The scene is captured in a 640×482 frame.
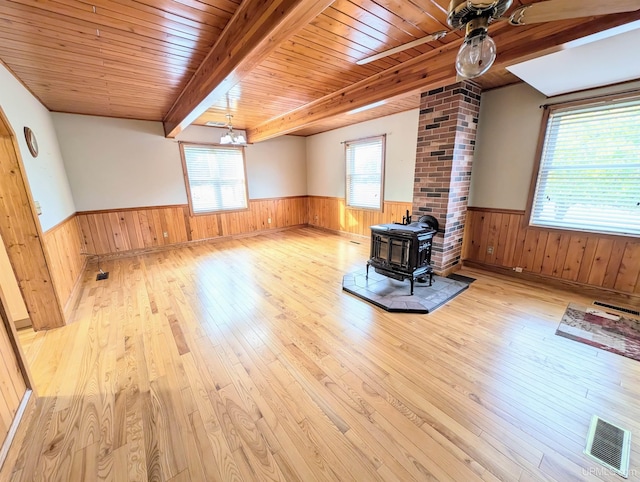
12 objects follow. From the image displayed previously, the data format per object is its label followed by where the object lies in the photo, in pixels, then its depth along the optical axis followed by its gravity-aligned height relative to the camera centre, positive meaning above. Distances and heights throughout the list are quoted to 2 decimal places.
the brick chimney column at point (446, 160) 3.10 +0.21
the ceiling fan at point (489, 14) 1.11 +0.72
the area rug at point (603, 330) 2.08 -1.40
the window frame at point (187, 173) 5.17 +0.19
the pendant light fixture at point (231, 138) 4.26 +0.71
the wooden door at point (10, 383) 1.36 -1.17
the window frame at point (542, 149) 2.60 +0.25
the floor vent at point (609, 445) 1.24 -1.41
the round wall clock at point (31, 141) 2.66 +0.46
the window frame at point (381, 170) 4.85 +0.16
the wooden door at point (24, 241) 2.13 -0.49
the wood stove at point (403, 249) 2.97 -0.87
